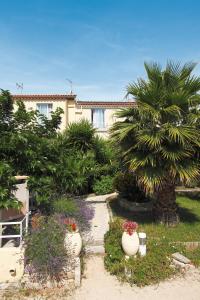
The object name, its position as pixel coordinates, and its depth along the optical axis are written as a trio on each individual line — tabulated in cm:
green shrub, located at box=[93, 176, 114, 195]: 1205
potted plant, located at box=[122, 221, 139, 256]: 503
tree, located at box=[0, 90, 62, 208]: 529
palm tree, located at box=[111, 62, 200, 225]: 626
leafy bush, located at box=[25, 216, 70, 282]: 440
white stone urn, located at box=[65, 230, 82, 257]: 494
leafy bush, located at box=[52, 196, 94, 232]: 673
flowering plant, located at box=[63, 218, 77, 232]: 512
